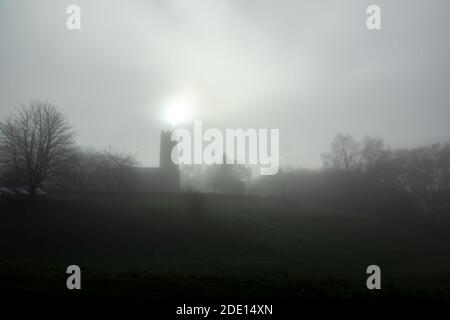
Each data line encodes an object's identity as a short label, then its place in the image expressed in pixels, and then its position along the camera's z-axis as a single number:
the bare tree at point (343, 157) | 79.88
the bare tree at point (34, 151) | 43.09
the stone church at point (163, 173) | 91.94
